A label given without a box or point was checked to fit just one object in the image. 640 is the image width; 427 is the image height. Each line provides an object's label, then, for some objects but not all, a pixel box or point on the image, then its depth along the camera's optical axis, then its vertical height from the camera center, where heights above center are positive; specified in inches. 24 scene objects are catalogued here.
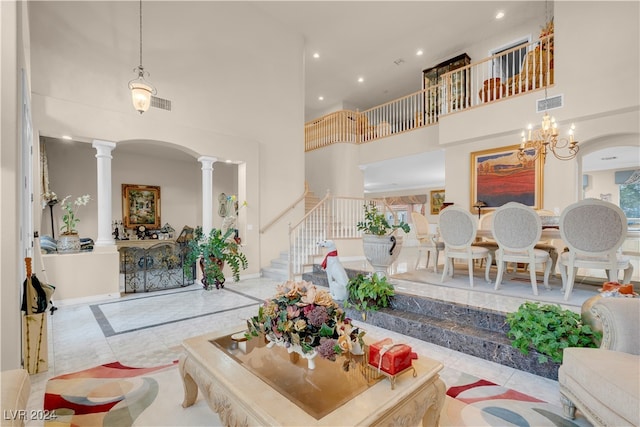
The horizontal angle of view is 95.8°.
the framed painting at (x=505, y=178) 223.3 +25.7
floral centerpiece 59.6 -24.5
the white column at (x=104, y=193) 181.8 +11.7
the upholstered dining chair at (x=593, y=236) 109.7 -10.8
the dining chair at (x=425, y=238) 182.9 -20.0
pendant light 165.6 +67.5
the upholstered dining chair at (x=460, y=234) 145.5 -13.0
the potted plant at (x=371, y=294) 135.9 -39.7
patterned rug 68.5 -50.3
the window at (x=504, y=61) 278.5 +147.5
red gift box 56.1 -29.5
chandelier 156.5 +41.5
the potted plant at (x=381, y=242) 155.7 -17.8
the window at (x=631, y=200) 375.2 +10.5
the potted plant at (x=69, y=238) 169.9 -15.7
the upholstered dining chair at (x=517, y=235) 127.3 -11.9
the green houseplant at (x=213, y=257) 203.9 -33.1
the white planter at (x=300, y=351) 60.9 -29.6
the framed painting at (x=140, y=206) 296.0 +5.7
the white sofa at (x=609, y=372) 50.9 -31.9
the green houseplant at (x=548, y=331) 84.4 -37.3
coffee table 47.8 -33.8
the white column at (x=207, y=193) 226.7 +14.2
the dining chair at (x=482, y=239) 179.0 -21.3
